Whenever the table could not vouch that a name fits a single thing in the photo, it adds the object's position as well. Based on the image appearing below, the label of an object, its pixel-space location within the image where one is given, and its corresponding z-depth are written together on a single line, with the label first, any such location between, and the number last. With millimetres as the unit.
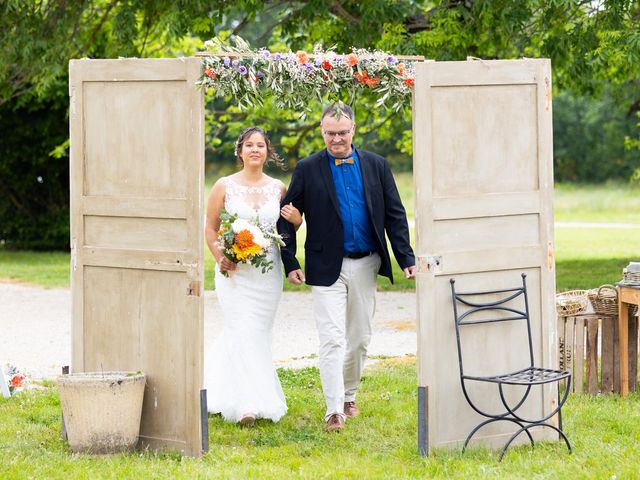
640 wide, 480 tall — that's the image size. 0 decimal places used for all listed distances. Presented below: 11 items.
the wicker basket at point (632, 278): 15867
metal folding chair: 12945
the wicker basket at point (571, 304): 16875
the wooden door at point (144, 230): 12859
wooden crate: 16562
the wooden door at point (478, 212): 12859
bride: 15016
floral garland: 13109
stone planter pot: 12891
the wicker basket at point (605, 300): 16625
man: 14266
